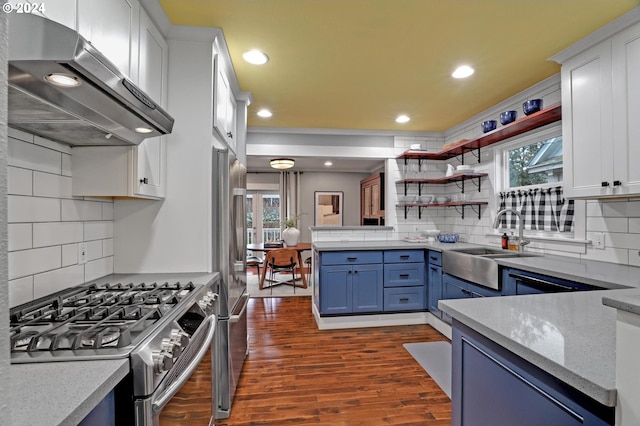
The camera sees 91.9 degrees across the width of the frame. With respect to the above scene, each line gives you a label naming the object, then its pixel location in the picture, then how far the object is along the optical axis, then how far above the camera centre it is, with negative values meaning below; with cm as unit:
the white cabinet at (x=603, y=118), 180 +62
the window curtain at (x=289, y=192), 724 +58
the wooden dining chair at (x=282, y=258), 478 -64
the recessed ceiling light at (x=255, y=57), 221 +117
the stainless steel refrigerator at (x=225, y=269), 189 -33
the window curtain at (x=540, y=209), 256 +7
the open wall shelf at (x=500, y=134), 245 +80
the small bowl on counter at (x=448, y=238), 371 -26
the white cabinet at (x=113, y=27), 113 +78
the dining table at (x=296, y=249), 491 -52
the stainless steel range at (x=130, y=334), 83 -35
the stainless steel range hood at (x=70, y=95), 79 +40
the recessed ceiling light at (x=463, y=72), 242 +117
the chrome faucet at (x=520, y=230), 271 -13
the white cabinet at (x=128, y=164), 149 +26
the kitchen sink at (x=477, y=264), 243 -41
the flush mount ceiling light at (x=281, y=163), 551 +97
